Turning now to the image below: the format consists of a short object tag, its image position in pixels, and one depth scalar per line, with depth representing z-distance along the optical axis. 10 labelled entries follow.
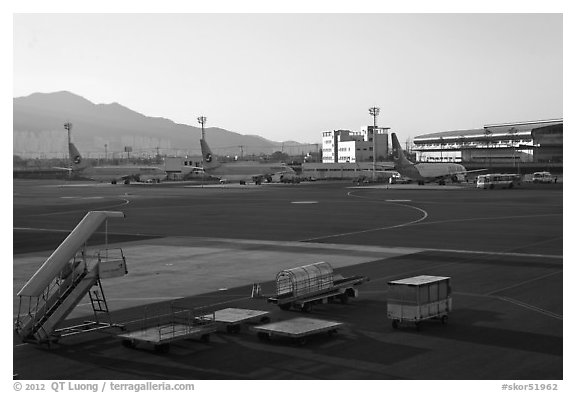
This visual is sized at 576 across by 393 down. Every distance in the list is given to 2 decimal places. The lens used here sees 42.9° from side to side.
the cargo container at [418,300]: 29.16
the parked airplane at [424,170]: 164.00
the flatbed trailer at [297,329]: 27.08
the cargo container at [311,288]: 32.94
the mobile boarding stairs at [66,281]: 27.34
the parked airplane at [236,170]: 198.75
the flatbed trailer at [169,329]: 26.30
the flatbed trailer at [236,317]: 29.00
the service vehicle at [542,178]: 159.12
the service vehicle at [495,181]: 139.50
